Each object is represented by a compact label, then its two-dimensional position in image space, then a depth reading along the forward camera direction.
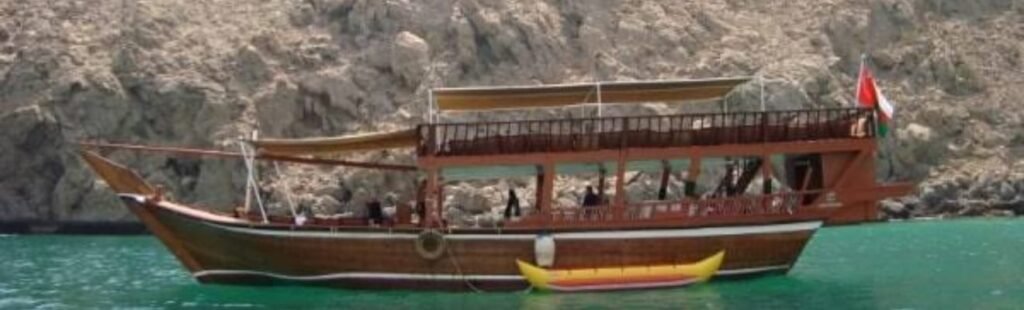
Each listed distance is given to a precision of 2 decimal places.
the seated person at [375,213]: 29.34
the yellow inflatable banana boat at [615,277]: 27.86
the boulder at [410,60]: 65.62
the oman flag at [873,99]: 29.56
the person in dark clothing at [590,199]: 29.51
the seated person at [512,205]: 29.75
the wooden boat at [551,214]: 28.45
